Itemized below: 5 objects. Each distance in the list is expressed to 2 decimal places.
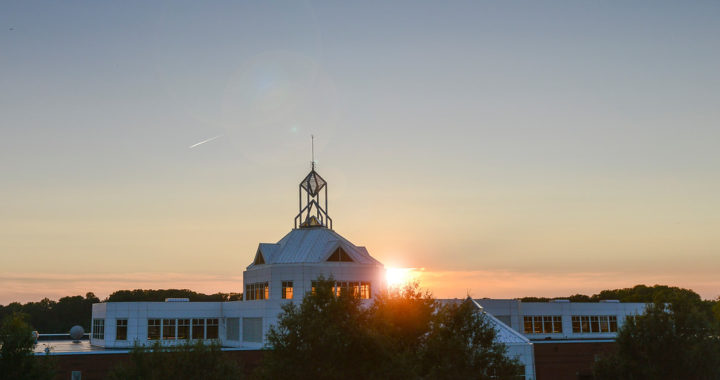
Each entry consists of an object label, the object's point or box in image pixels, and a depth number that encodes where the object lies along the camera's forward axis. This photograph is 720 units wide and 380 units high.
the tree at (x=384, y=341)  40.88
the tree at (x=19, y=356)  47.81
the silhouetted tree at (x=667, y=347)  55.97
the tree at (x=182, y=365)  44.19
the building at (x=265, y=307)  78.81
